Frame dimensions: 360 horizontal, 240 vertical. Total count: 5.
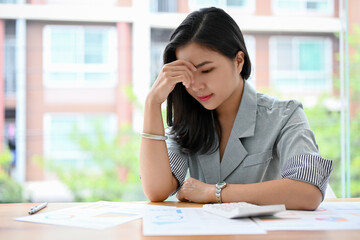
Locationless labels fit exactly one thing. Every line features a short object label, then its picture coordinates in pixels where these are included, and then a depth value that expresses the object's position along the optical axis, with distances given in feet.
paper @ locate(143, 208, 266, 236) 2.64
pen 3.56
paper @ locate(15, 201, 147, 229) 3.05
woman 4.39
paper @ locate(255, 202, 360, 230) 2.78
